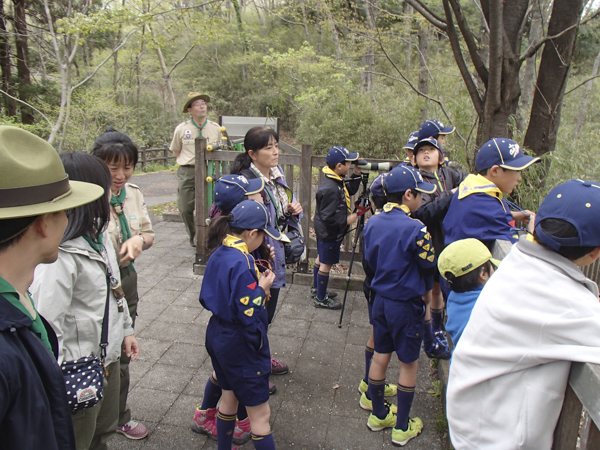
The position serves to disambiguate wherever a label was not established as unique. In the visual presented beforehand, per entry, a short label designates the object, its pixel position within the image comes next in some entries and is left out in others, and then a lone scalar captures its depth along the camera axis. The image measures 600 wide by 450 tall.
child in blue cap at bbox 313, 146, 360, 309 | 4.39
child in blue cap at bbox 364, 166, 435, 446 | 2.79
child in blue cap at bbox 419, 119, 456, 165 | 4.09
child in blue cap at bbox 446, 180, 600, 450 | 1.30
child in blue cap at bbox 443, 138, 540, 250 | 2.87
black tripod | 4.41
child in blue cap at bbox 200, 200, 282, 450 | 2.36
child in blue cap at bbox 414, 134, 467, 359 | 3.59
